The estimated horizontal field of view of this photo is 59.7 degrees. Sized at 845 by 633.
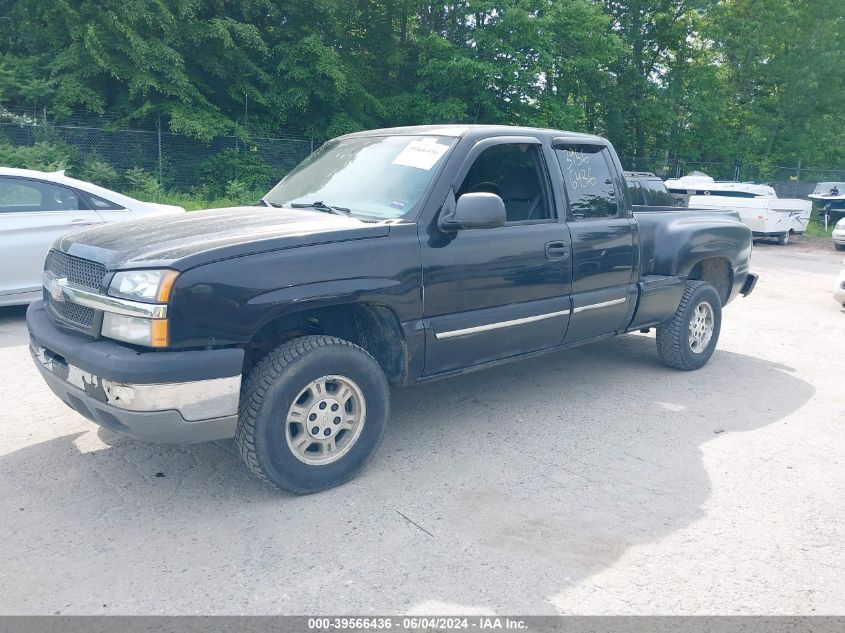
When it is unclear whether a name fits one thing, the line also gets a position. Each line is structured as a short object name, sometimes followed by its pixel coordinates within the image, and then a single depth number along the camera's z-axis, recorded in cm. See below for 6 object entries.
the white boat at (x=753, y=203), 1844
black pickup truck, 346
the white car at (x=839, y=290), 991
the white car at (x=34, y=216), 735
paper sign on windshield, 455
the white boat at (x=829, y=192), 2355
